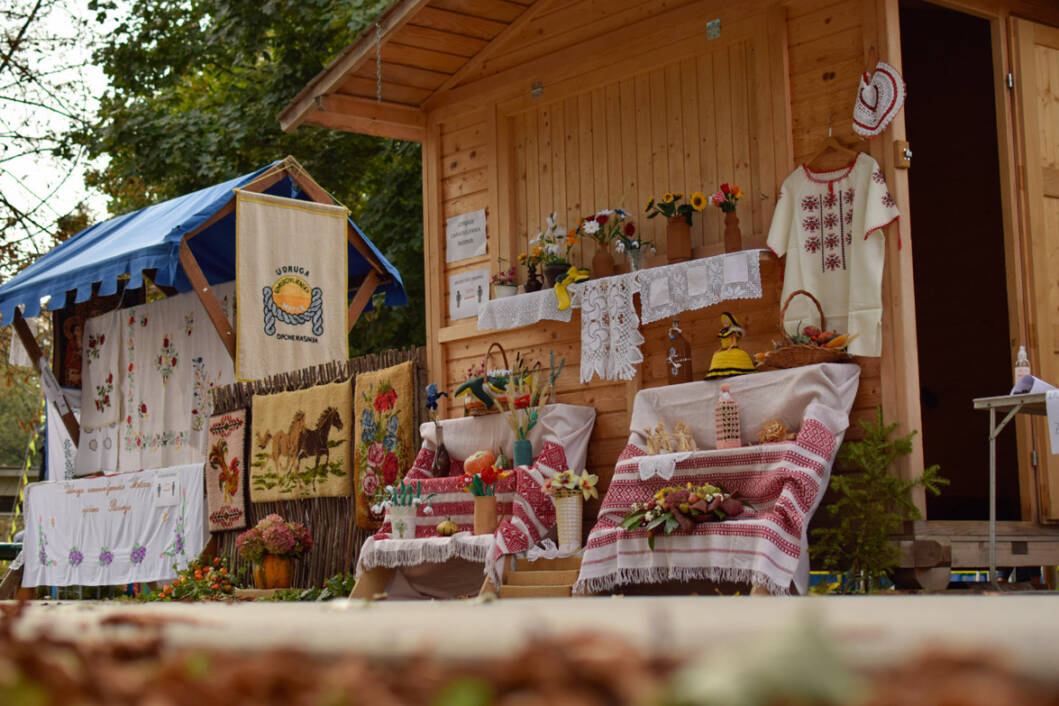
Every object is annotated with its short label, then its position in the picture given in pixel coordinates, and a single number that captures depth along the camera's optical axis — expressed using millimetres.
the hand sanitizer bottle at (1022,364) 6493
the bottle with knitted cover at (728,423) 6574
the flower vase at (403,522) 7613
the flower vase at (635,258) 7508
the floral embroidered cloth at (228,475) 9711
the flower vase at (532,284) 8047
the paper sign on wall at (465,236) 8789
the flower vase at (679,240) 7285
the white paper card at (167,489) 9977
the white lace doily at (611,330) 7242
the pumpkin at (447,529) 7422
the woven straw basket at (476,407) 7855
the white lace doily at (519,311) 7746
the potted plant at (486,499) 7246
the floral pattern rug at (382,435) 8500
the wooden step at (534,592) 6664
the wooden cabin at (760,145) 6969
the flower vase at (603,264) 7730
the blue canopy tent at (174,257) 9344
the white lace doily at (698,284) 6762
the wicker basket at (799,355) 6453
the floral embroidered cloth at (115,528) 9898
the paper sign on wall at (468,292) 8695
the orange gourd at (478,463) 7320
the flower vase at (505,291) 8156
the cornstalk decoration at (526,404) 7516
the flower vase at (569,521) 7004
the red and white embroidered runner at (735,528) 5855
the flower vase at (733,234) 7041
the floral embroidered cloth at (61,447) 11461
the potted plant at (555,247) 7902
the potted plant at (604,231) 7719
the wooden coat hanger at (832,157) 6727
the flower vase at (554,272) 7887
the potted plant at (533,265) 8055
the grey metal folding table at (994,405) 6070
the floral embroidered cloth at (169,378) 10336
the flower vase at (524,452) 7402
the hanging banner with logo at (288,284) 9297
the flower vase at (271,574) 8789
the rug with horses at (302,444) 8969
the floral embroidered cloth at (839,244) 6484
